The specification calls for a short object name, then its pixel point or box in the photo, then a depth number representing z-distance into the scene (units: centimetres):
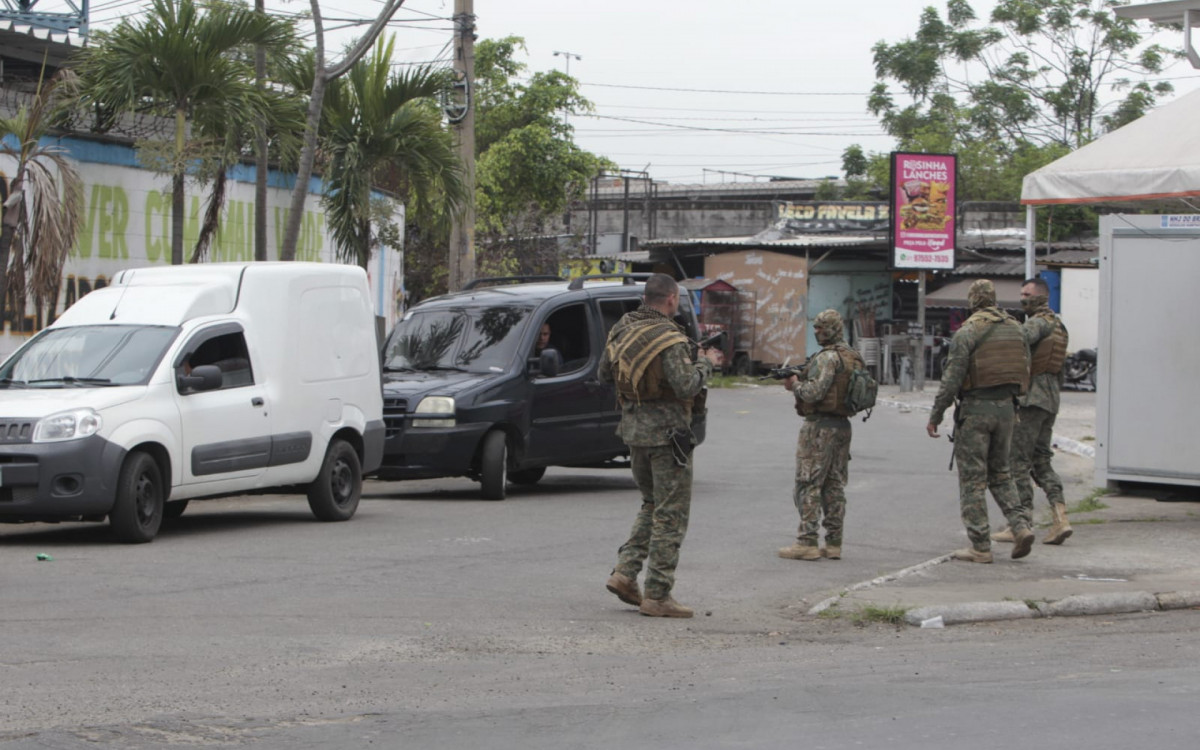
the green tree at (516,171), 4766
